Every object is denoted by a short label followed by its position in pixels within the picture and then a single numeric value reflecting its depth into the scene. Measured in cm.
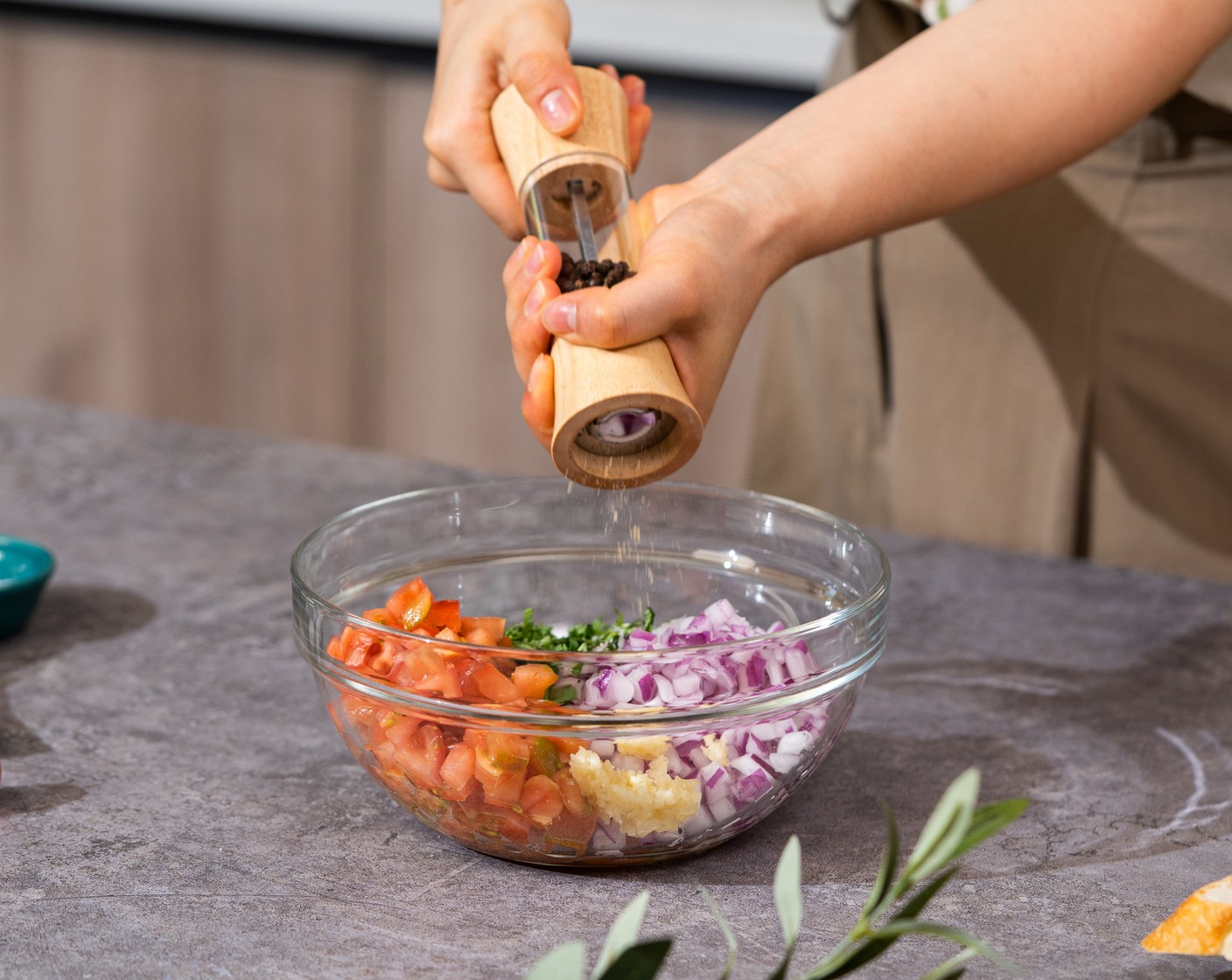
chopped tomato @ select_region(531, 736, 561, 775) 97
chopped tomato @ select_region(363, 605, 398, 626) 102
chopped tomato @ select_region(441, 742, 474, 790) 97
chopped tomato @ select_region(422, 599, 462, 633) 102
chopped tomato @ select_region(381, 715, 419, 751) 99
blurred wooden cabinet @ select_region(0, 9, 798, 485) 279
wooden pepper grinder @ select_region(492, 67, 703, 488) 100
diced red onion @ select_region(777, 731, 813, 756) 99
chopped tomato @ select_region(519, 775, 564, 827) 97
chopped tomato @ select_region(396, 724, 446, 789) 98
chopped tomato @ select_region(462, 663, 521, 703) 97
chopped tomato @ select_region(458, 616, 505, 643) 102
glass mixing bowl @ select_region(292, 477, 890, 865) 97
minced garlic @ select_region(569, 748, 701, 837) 97
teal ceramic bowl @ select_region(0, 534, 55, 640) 114
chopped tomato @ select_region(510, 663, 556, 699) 96
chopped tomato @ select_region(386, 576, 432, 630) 101
